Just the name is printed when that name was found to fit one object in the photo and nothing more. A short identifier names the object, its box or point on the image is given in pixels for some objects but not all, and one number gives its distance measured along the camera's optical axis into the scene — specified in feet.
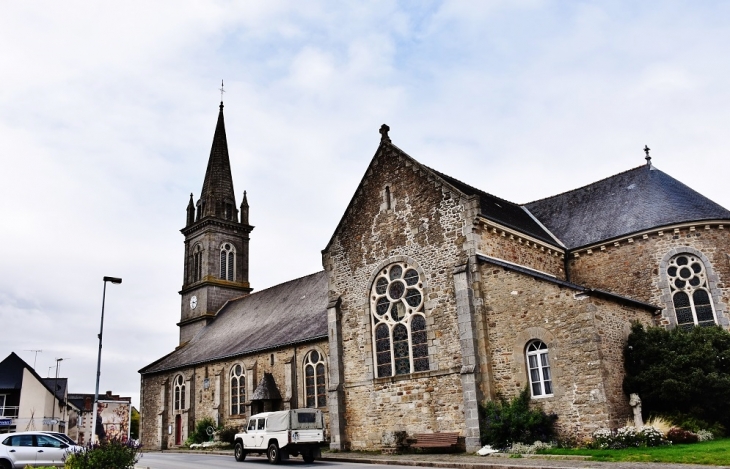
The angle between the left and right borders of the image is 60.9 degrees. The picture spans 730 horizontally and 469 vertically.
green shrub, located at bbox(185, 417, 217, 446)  110.83
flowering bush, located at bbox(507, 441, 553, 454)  57.06
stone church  61.26
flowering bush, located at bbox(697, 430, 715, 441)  56.15
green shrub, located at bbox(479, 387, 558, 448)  59.31
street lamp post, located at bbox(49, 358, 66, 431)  167.58
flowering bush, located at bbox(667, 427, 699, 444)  55.11
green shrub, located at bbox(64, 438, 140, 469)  40.65
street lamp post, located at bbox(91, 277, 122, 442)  77.41
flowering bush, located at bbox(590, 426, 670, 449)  54.34
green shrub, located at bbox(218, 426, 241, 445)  103.07
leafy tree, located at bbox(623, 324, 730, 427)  59.31
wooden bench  64.69
